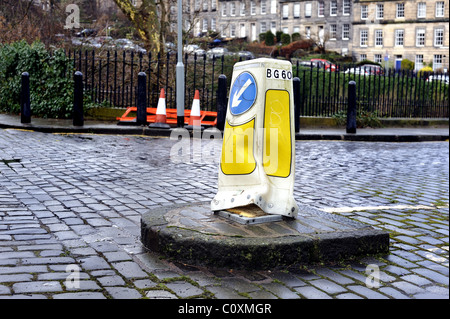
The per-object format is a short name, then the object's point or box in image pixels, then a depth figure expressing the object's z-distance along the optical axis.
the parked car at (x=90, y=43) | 17.59
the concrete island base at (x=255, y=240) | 3.75
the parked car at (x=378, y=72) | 16.17
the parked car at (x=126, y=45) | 17.00
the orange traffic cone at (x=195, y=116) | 12.42
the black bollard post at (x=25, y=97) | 11.94
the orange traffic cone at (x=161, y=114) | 12.41
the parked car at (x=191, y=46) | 17.09
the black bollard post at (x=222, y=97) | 12.77
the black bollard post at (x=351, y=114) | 13.58
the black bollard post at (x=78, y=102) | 11.94
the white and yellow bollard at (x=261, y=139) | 4.27
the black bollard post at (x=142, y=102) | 12.16
